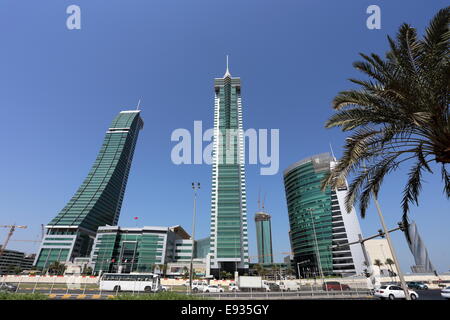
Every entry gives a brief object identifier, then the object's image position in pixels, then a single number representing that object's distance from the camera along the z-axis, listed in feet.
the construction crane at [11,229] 316.60
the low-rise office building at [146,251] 302.45
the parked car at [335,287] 119.75
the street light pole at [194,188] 93.87
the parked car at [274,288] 133.30
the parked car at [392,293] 69.72
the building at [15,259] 518.37
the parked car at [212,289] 112.47
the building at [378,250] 337.52
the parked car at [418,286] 136.26
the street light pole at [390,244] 50.96
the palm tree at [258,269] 300.69
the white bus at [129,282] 100.78
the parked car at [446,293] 64.03
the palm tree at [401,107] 24.67
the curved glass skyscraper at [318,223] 300.89
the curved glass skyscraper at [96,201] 363.76
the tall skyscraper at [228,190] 301.84
